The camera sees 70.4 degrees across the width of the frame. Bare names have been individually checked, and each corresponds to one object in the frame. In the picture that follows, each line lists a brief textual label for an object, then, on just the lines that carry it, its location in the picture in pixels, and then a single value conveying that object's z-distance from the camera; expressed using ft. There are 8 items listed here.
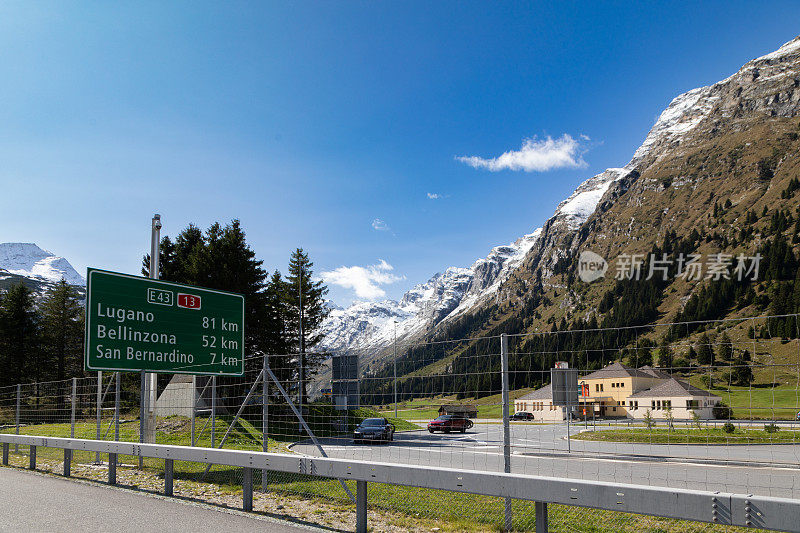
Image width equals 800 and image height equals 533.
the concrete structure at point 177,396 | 73.97
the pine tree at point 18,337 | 201.46
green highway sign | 40.37
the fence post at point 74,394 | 49.86
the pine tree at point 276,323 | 164.96
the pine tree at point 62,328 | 219.61
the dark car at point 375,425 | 84.09
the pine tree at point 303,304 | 203.10
